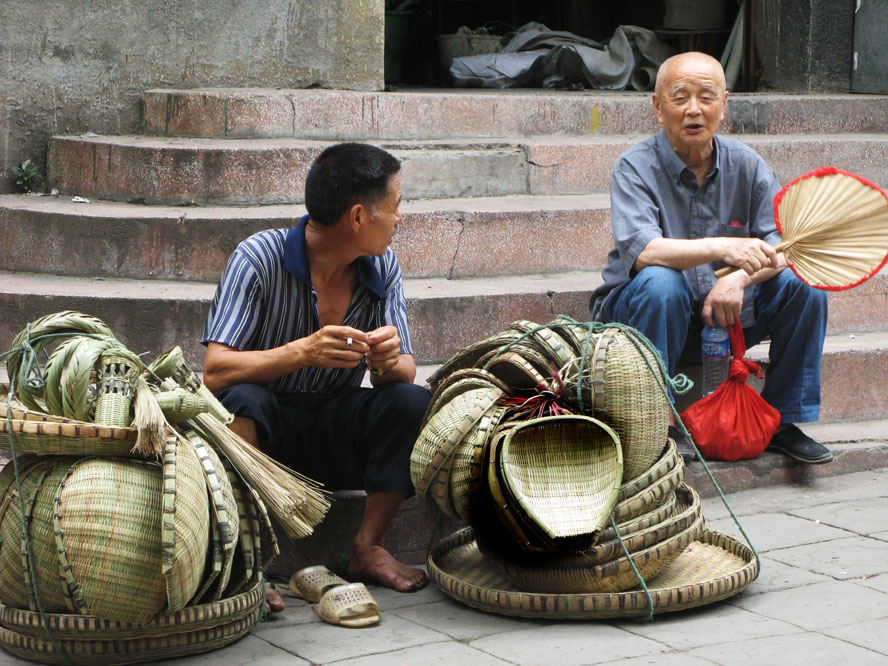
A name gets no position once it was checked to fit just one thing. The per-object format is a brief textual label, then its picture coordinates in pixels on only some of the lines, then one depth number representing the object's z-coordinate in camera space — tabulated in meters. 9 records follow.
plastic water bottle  4.30
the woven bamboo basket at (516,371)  3.46
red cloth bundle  4.24
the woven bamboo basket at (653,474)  3.35
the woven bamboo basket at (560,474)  3.22
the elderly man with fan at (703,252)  4.13
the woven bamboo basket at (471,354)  3.60
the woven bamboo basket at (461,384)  3.47
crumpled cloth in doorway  7.87
